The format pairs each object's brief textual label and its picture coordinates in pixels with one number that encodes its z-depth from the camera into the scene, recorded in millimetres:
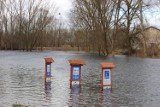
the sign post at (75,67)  15621
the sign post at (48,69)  17803
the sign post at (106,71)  14984
